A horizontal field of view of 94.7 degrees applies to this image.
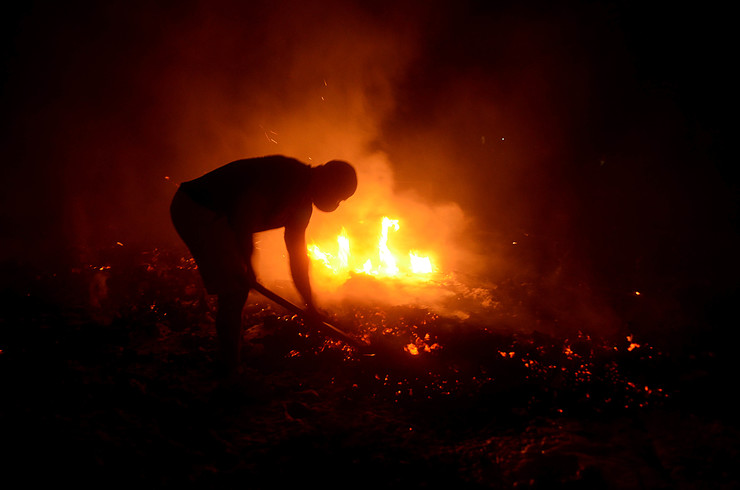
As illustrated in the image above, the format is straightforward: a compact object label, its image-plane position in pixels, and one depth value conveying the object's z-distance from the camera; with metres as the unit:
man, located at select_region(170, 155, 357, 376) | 2.59
